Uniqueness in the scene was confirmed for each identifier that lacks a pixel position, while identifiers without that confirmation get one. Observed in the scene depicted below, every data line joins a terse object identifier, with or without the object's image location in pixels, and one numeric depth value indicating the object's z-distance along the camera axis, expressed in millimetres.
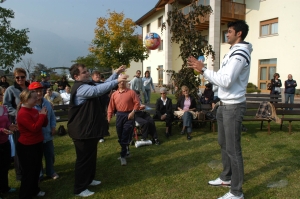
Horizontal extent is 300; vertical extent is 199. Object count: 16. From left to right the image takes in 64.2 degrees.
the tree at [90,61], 43438
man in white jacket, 2896
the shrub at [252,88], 17475
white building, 15984
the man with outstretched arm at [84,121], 3231
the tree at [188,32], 7475
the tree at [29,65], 50562
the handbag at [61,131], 7251
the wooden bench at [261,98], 11062
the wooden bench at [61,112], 7328
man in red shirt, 4938
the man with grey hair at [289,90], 11758
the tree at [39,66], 56478
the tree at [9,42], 12320
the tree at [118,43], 24453
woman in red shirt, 3238
